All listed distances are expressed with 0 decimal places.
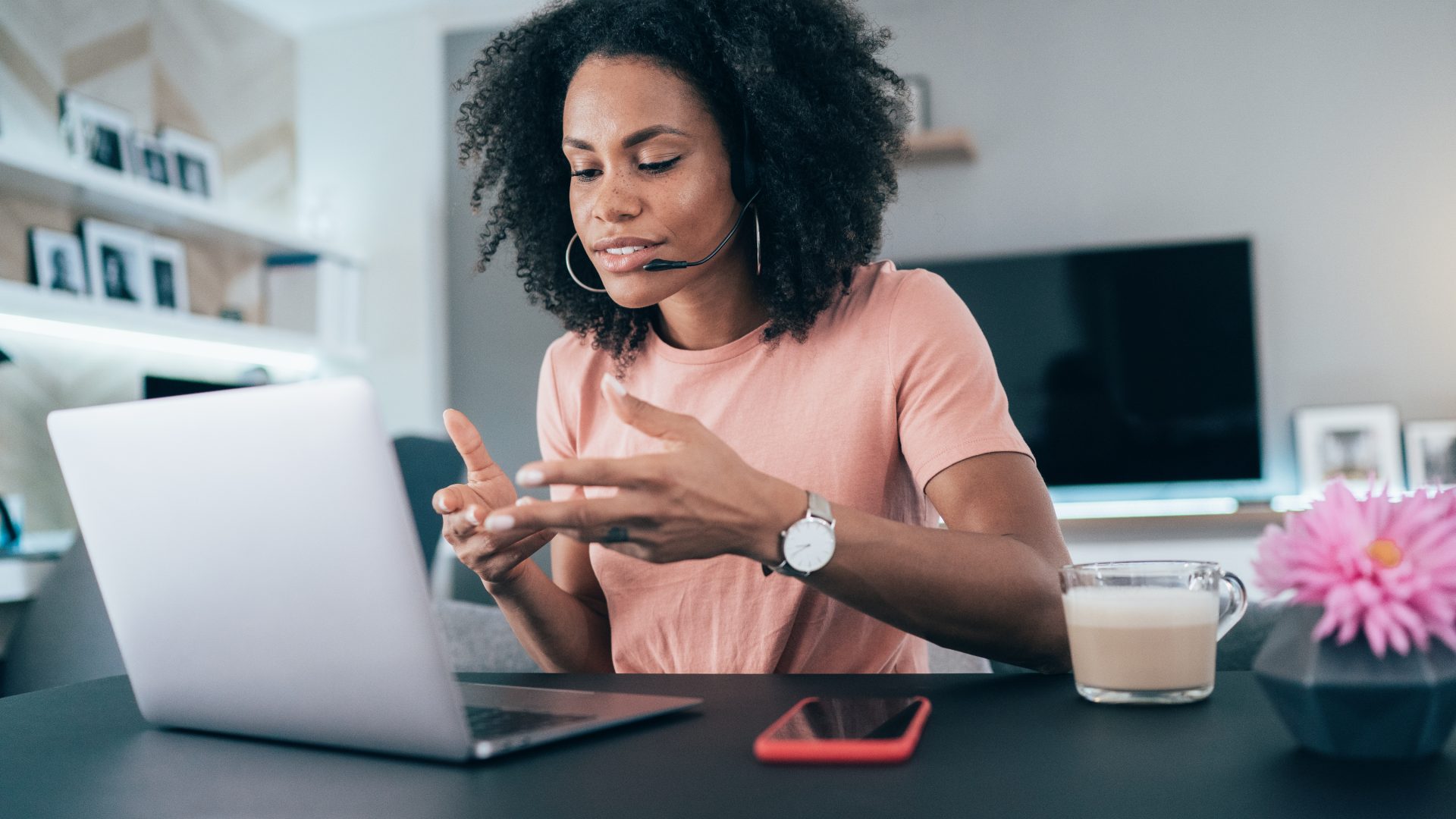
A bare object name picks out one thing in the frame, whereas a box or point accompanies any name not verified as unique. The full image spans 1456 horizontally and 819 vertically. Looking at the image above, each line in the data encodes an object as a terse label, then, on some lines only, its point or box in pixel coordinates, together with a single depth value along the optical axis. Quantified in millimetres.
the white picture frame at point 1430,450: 3271
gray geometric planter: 505
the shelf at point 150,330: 2704
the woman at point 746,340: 939
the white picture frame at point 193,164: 3430
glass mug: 631
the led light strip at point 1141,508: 3492
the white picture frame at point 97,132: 3031
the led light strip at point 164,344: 2896
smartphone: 540
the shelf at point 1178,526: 3311
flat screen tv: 3473
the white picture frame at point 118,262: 3039
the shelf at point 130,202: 2725
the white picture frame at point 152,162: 3246
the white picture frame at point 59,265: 2896
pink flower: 503
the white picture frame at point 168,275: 3266
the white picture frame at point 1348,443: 3328
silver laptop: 550
